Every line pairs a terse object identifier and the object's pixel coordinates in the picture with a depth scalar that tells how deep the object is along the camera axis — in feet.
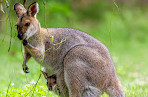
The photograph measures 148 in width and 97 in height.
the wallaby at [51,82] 38.47
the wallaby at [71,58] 34.14
